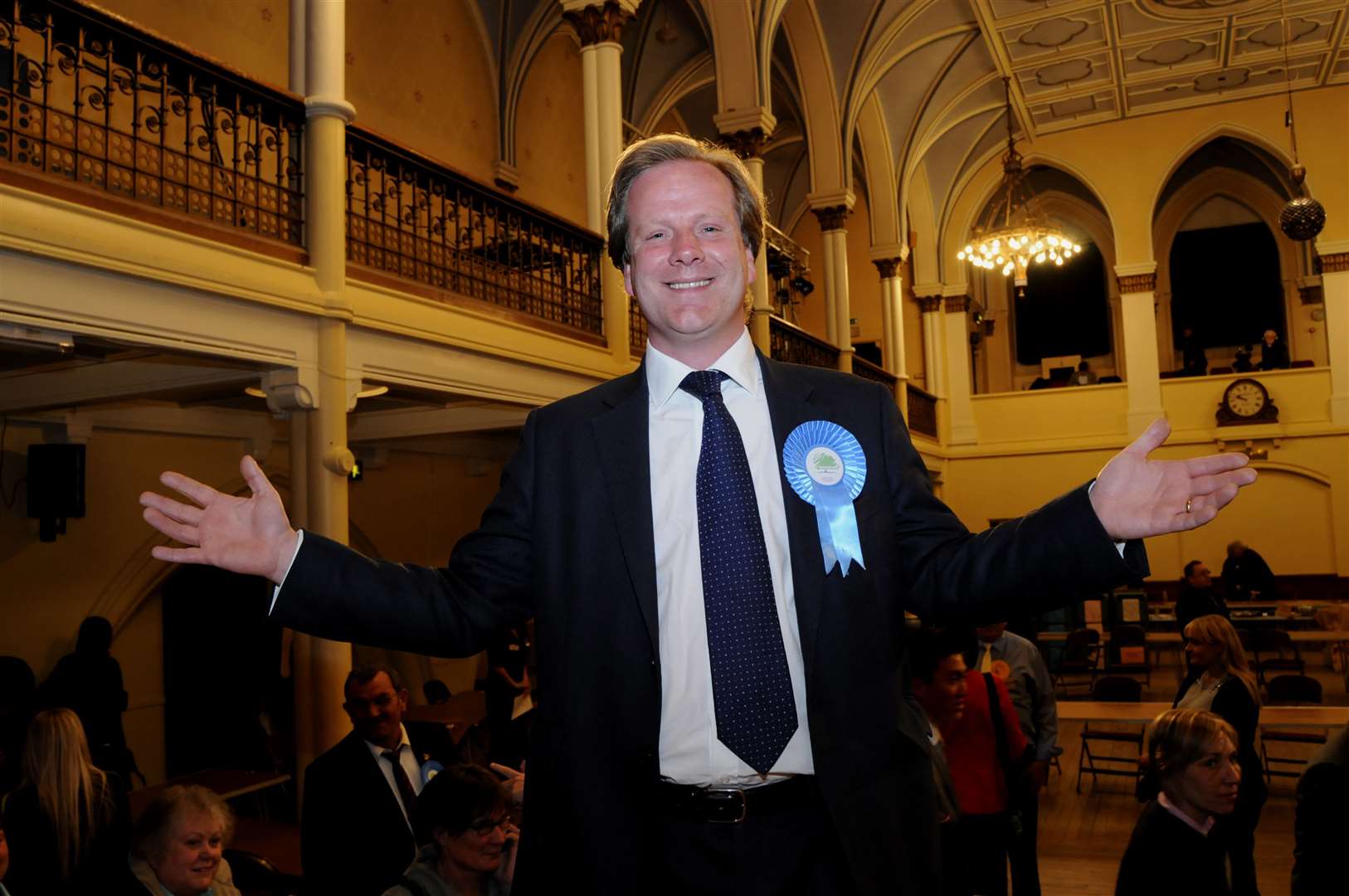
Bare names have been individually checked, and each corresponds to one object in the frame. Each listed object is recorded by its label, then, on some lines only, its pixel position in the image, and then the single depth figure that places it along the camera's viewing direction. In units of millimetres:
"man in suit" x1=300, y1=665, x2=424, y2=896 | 4117
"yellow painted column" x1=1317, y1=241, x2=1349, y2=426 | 18766
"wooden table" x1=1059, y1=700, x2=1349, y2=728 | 7133
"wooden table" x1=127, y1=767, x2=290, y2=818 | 7051
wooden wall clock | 19266
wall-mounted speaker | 8297
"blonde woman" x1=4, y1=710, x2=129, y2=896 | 3801
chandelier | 16078
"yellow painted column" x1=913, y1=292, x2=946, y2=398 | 22125
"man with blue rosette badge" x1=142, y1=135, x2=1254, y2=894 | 1584
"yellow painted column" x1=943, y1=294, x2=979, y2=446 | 21875
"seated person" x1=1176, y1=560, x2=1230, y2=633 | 9586
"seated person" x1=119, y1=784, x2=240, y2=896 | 3744
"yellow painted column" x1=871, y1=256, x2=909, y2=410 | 19234
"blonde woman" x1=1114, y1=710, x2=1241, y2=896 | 3457
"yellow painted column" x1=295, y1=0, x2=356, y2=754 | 6281
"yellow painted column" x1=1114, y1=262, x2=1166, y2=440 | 20203
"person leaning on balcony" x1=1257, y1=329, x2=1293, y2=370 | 19953
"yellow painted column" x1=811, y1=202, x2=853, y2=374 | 16078
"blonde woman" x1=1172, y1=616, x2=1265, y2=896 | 5367
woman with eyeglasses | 3469
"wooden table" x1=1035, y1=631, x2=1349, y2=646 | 11086
